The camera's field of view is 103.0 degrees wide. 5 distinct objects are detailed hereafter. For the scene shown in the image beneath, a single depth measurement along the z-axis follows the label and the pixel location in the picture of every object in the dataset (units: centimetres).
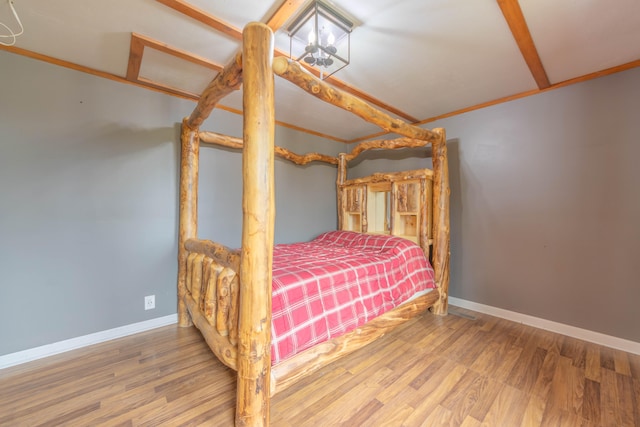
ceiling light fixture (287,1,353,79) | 148
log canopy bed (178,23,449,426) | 125
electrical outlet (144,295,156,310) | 235
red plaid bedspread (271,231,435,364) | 154
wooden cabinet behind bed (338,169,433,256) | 288
